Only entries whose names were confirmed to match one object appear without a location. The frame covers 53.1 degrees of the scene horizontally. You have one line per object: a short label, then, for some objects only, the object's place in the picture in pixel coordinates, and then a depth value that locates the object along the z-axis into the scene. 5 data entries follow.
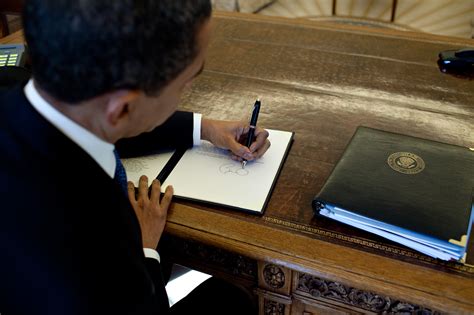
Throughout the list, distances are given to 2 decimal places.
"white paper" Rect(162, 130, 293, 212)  0.97
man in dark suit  0.59
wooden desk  0.83
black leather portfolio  0.83
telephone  1.45
